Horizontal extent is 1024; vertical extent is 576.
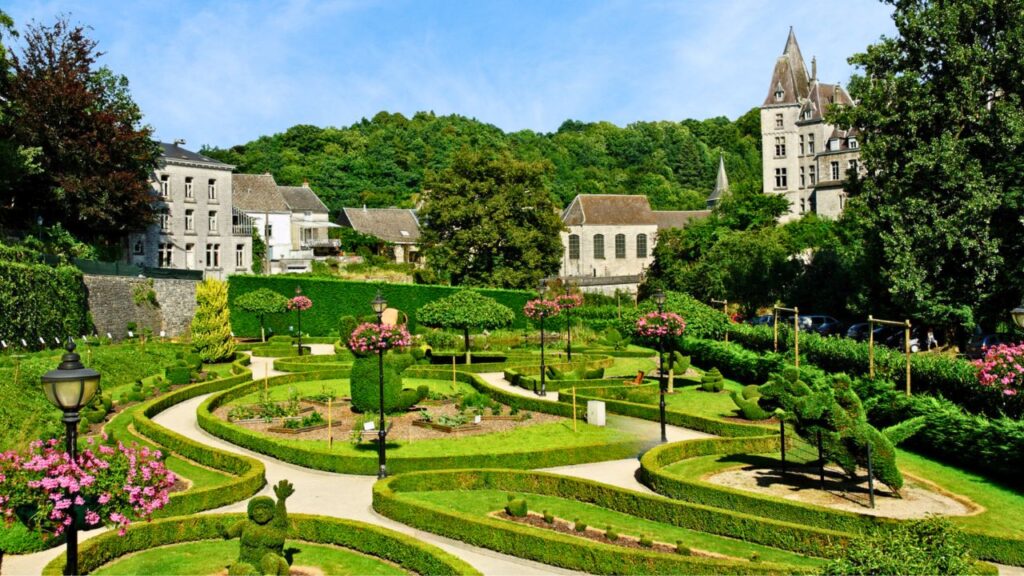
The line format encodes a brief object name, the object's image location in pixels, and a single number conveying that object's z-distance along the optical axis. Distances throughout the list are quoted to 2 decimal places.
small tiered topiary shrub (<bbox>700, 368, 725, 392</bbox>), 34.09
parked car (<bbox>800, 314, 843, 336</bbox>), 48.03
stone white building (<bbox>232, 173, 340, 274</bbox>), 73.19
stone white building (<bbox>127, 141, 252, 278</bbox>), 58.75
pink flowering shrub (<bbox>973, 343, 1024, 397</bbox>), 18.86
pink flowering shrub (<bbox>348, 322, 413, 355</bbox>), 25.69
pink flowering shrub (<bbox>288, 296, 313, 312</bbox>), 46.41
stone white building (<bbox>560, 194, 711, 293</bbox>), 86.69
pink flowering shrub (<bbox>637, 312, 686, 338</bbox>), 32.22
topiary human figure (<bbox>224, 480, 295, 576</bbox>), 13.27
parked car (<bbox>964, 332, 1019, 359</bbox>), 34.06
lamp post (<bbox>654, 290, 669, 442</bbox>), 27.75
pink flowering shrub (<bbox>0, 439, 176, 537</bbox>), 10.66
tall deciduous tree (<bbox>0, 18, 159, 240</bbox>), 46.56
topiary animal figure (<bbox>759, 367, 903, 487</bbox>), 18.16
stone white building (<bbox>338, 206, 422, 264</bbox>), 82.56
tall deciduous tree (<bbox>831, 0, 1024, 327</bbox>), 32.41
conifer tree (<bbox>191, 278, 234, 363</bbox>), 40.69
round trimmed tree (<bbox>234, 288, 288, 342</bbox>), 47.91
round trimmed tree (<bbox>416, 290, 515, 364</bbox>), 40.34
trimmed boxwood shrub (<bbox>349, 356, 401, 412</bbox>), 27.70
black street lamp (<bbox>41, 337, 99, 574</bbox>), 9.84
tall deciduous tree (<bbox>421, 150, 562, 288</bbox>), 60.72
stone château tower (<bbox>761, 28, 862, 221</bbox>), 81.75
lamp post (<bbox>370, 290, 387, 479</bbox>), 20.34
